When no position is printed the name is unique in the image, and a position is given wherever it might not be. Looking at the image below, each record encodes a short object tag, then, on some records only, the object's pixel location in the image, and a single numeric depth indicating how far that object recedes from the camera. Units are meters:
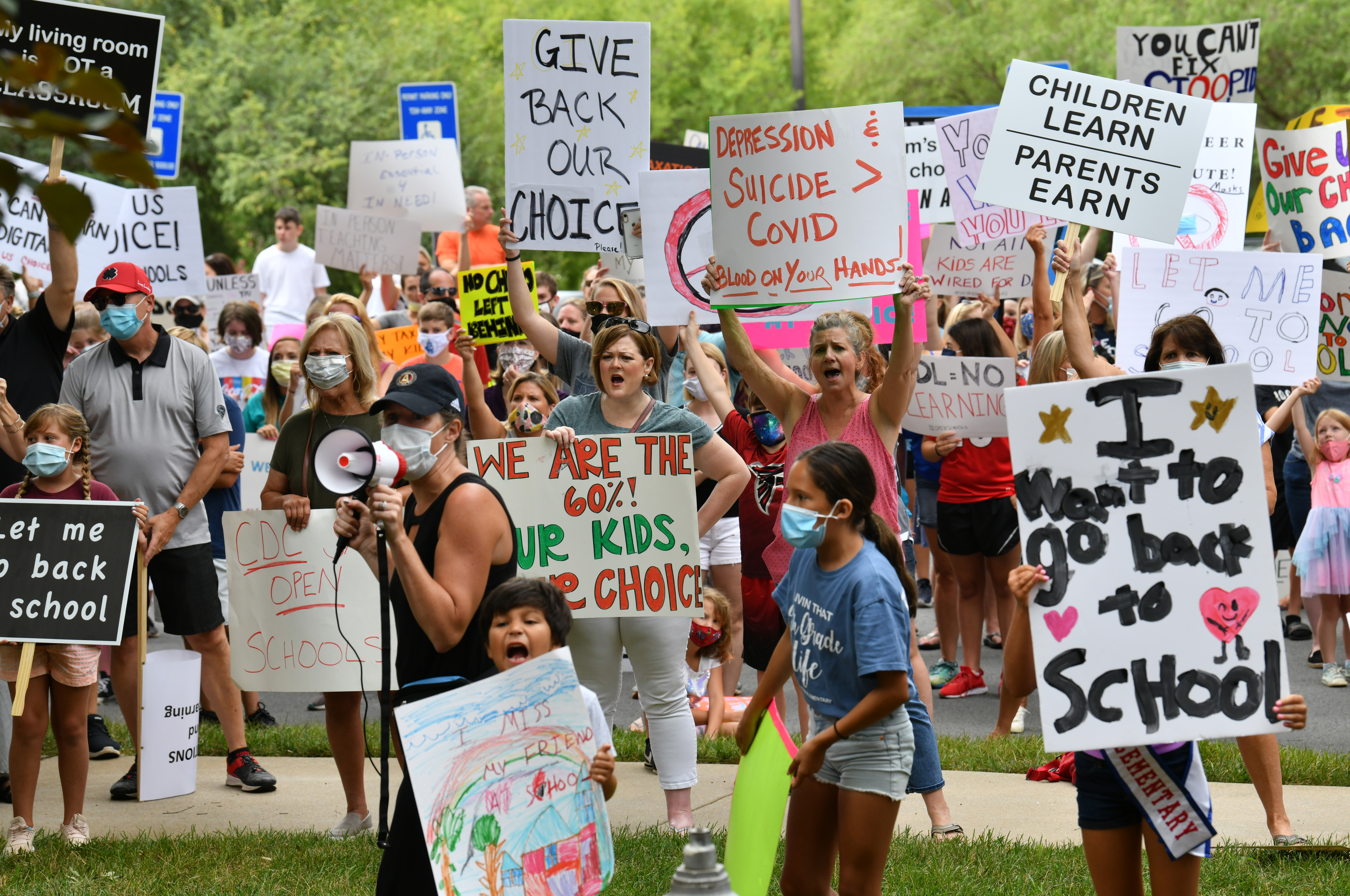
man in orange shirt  25.81
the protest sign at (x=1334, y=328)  14.17
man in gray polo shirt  12.43
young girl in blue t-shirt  7.63
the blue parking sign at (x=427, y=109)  30.11
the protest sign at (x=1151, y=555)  7.14
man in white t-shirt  27.83
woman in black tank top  7.39
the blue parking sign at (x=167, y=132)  27.20
